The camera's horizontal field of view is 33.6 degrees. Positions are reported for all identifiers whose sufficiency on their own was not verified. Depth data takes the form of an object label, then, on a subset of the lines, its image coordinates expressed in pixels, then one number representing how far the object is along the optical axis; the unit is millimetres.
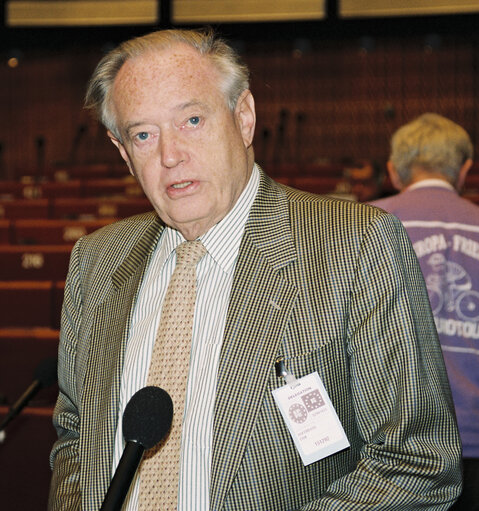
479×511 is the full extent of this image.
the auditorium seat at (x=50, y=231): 5391
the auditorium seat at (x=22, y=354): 3127
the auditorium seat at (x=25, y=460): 2609
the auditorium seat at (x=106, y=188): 8461
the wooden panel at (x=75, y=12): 10273
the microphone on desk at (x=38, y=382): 2340
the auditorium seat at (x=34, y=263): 4320
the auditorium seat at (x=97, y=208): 6402
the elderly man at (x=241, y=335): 1383
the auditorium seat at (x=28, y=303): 3631
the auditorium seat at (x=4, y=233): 5492
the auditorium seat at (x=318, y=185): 7508
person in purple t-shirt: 2340
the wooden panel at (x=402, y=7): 9836
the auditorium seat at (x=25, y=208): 7051
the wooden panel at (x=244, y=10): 10000
